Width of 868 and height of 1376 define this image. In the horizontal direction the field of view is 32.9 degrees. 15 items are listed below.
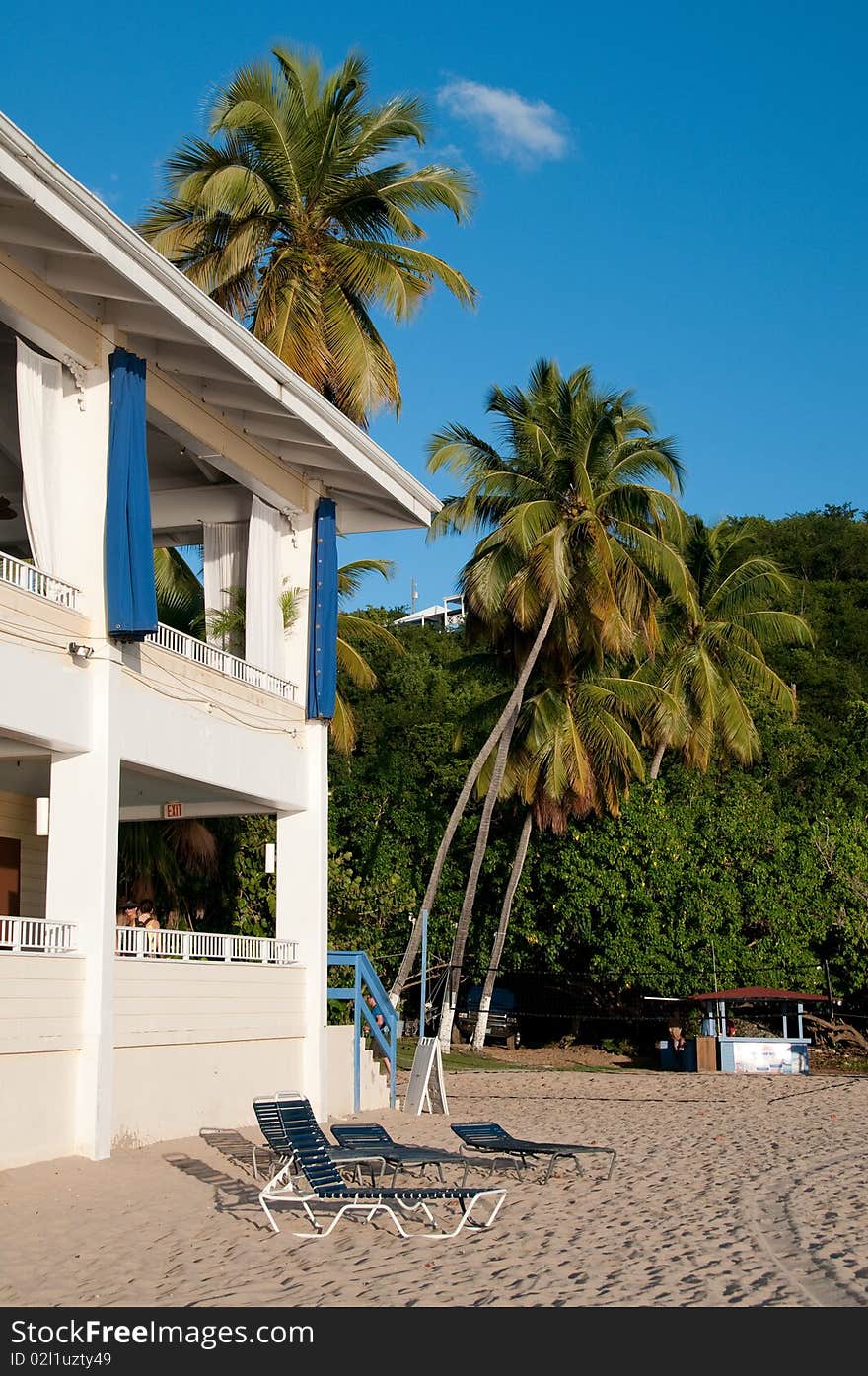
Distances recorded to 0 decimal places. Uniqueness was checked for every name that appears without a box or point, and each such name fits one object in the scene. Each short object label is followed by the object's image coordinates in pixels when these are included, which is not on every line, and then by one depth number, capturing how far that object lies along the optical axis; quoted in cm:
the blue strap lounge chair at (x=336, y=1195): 950
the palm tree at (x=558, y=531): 3231
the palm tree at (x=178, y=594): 2345
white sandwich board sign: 1894
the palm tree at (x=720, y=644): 3869
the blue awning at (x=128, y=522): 1449
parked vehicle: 3619
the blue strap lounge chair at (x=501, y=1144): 1234
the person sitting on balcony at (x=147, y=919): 1877
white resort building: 1355
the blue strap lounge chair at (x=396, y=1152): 1123
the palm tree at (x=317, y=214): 2416
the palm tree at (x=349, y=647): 2561
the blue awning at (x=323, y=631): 1936
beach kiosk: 2902
